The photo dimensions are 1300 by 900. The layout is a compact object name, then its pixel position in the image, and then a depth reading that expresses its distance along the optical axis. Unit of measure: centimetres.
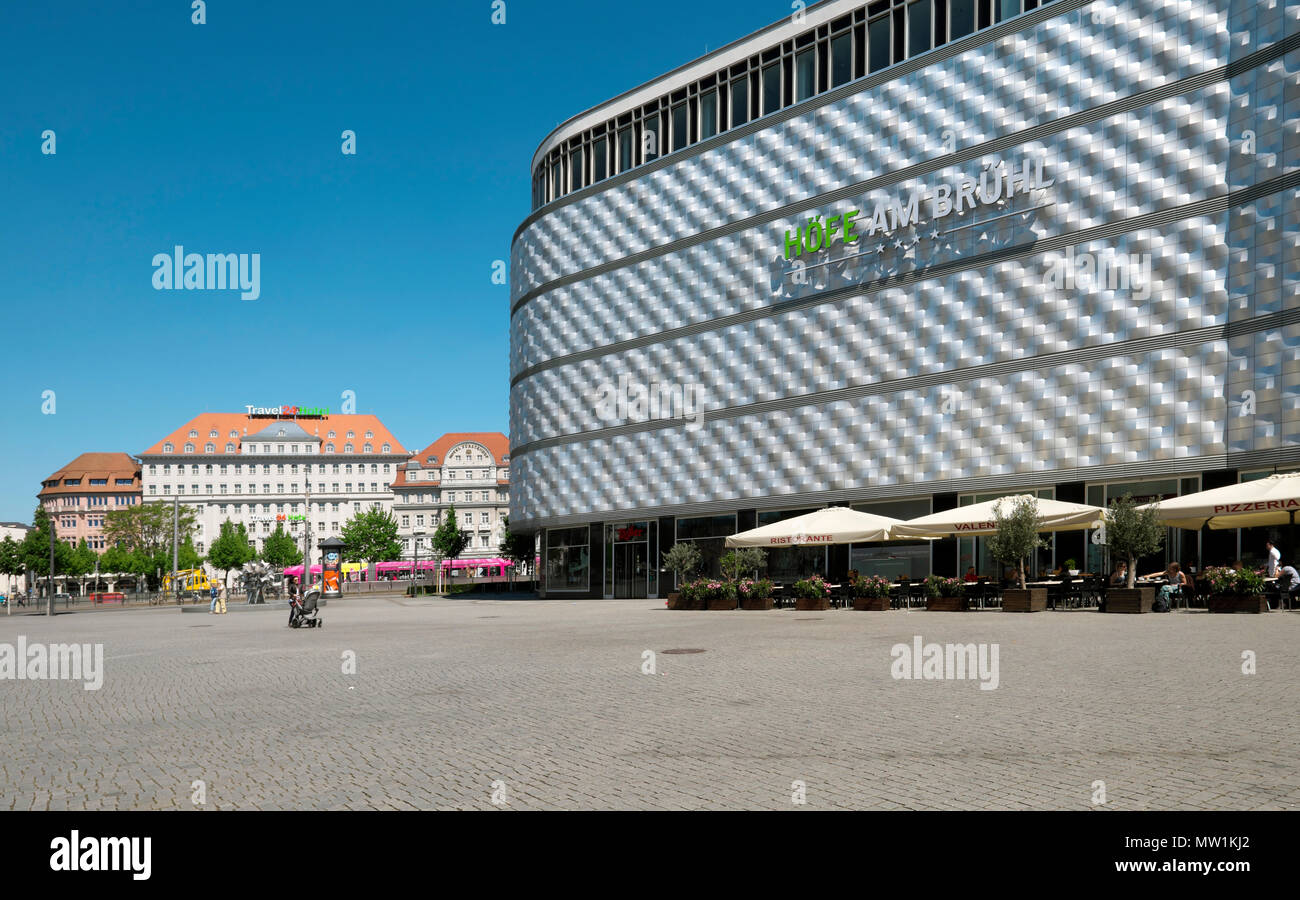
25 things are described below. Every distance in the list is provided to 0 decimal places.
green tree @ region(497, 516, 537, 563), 8169
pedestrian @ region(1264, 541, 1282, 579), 2573
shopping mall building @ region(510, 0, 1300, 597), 3331
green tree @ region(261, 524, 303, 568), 13275
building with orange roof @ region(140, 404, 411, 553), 15462
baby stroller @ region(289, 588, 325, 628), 2820
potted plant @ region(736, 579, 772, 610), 3262
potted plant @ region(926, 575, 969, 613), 2873
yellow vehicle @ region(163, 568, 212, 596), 8617
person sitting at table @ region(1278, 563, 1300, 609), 2477
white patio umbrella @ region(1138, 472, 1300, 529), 2414
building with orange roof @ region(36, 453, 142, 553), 16512
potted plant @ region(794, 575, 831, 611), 3158
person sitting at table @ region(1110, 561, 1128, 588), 2778
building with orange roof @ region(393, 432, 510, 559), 14812
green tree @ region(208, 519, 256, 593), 11856
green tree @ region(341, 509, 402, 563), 11906
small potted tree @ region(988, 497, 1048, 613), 2705
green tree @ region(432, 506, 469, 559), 9252
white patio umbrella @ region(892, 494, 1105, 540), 2762
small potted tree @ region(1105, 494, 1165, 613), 2586
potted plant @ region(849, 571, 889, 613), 3055
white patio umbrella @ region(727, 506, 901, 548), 3170
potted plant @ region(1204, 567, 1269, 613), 2334
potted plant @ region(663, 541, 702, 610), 4147
